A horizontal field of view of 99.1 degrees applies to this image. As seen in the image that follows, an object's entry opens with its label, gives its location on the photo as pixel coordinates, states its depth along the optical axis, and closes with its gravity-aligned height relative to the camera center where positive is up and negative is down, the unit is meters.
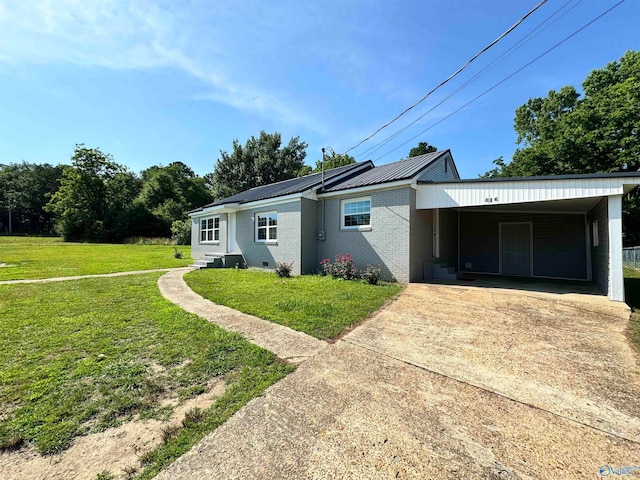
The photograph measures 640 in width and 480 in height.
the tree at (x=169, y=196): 37.88 +7.66
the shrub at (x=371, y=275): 8.77 -0.97
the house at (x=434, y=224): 7.33 +0.85
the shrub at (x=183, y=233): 27.72 +1.18
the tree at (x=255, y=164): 32.91 +9.86
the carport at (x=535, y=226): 6.56 +0.79
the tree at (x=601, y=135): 16.72 +7.27
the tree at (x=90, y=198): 37.34 +6.73
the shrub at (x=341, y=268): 9.53 -0.81
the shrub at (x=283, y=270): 10.55 -0.98
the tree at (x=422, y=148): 38.16 +13.76
